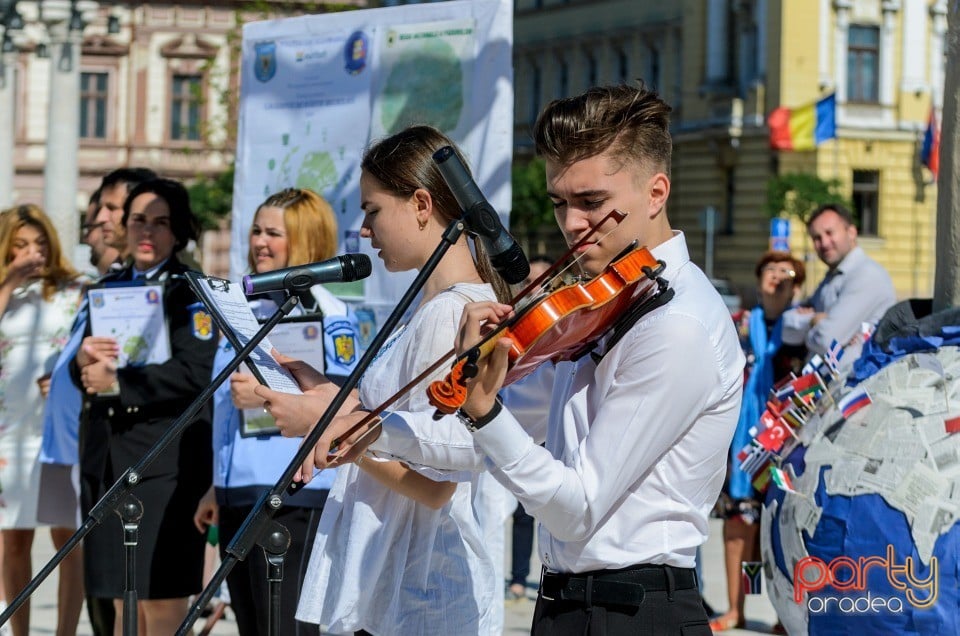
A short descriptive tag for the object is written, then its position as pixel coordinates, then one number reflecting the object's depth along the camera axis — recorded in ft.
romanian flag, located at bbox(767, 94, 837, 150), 135.95
